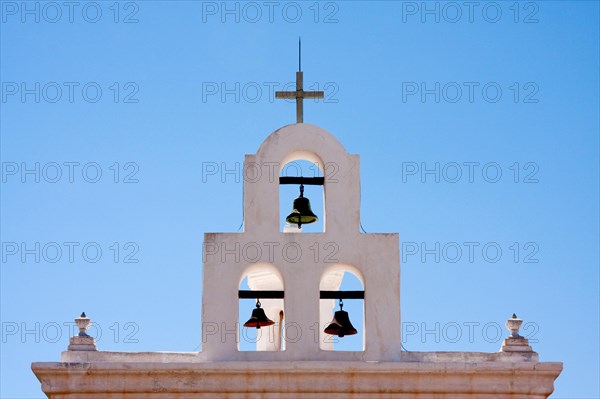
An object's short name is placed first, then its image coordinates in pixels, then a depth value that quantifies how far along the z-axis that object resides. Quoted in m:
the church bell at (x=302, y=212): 22.45
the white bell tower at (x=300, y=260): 20.73
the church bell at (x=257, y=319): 22.05
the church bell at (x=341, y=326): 21.81
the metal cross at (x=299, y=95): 22.08
